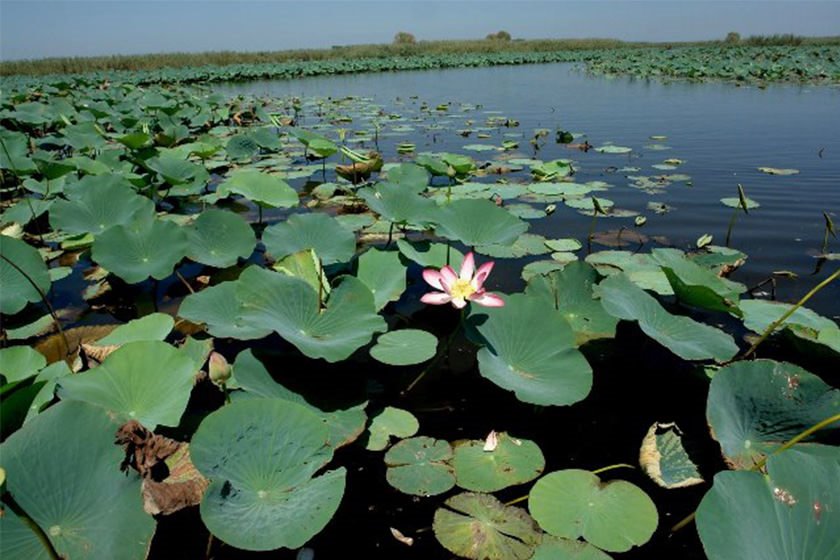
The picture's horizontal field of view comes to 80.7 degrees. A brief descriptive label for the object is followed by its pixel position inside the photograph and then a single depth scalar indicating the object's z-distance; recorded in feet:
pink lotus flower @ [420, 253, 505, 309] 5.68
